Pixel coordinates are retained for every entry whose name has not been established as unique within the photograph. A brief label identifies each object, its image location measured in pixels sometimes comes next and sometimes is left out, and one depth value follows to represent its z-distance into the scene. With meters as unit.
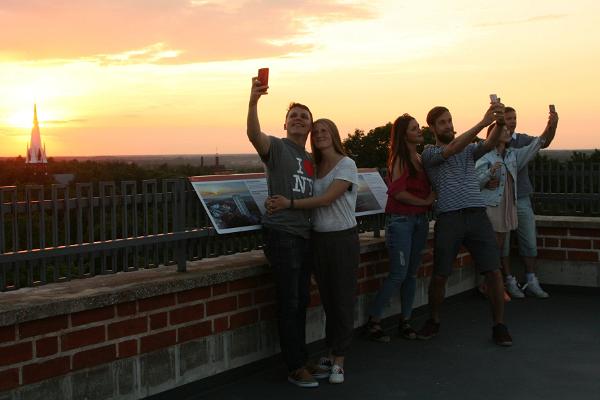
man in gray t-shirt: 5.59
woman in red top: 6.80
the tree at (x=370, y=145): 25.83
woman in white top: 5.70
